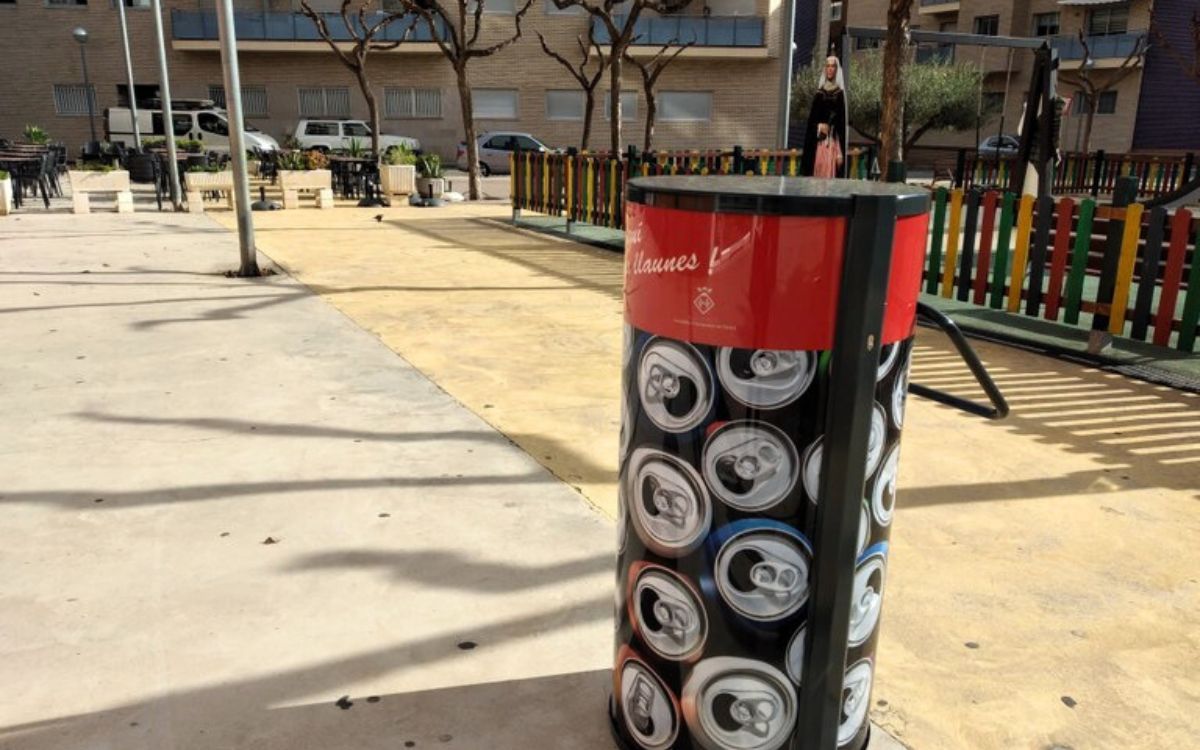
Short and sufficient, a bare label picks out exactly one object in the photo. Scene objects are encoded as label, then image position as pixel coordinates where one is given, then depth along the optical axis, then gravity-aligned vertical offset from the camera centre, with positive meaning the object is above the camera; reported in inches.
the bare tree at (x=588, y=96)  1038.6 +55.9
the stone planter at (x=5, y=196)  619.5 -38.4
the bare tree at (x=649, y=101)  1007.0 +47.0
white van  1230.3 +15.7
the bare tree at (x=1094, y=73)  1352.1 +131.9
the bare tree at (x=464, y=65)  801.6 +64.5
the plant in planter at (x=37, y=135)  842.3 +1.6
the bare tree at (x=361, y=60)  914.1 +79.1
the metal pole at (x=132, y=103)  942.4 +34.4
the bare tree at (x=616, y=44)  768.3 +81.8
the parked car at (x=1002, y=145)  1535.4 +11.2
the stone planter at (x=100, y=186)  655.8 -33.4
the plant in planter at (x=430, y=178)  794.8 -28.7
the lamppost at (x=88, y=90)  1341.7 +68.5
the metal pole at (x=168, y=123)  642.8 +10.5
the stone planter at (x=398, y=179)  780.6 -29.4
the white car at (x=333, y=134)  1315.2 +9.9
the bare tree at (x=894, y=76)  464.1 +37.0
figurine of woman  452.1 +12.6
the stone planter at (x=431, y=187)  792.9 -35.6
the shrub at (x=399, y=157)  809.5 -12.1
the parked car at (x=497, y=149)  1358.3 -6.8
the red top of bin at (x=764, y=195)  75.1 -3.7
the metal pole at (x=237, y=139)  369.4 +0.4
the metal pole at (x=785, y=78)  671.8 +52.6
